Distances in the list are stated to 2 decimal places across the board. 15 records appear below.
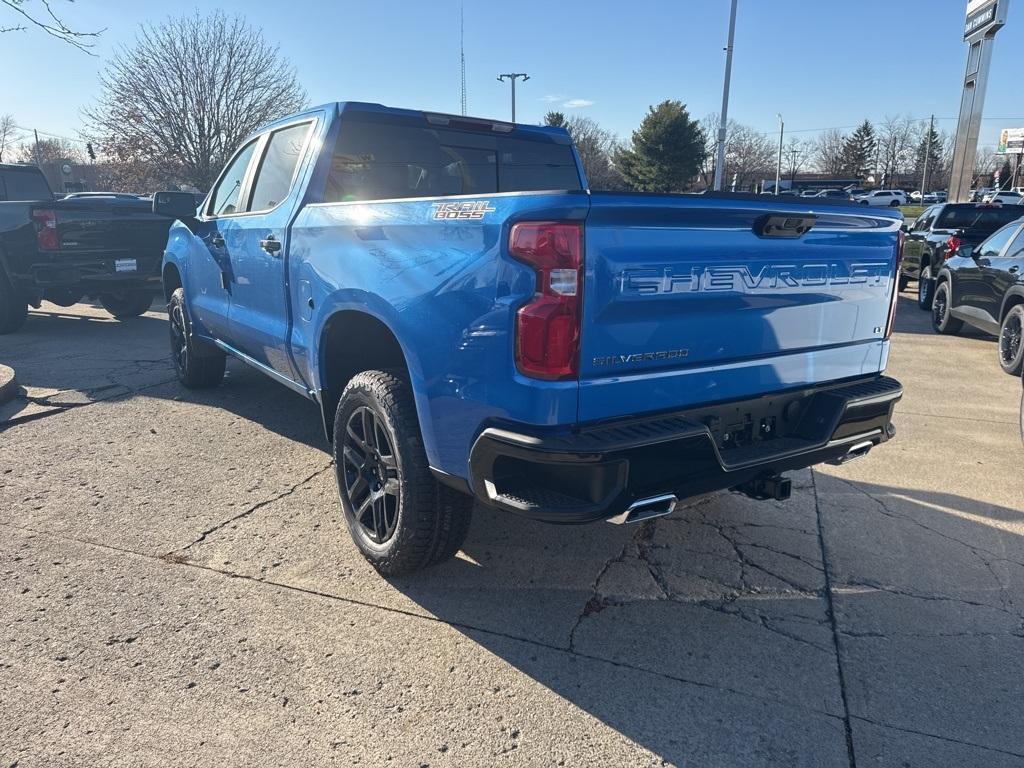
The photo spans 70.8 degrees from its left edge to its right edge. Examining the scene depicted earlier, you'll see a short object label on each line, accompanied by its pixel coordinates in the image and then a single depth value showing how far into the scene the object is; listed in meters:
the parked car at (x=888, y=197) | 55.14
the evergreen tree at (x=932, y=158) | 79.88
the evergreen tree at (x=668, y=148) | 48.50
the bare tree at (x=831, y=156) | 87.56
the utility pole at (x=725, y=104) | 28.00
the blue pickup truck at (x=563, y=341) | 2.35
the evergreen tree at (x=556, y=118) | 61.41
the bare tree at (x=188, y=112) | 26.44
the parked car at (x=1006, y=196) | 42.96
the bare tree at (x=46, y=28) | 6.87
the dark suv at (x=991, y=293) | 7.31
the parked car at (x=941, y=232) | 11.30
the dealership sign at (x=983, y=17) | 18.06
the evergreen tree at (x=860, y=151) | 85.69
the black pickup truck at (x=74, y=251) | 8.70
